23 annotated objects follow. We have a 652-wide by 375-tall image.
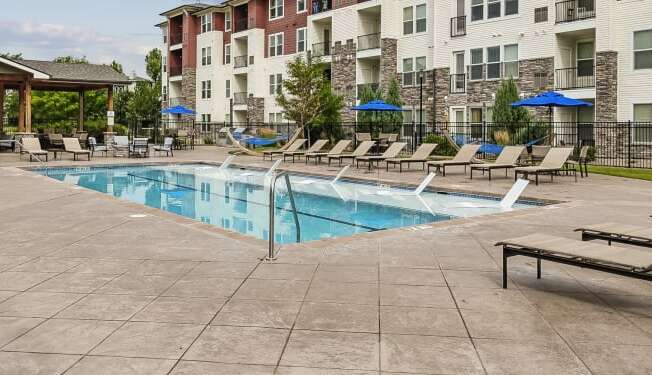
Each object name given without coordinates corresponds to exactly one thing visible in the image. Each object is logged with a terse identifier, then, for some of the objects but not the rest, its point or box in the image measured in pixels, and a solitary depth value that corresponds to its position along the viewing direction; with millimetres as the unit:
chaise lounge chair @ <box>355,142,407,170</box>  20797
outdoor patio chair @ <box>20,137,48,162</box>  23700
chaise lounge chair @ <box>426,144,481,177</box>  18797
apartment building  25672
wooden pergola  28594
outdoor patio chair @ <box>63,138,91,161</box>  24672
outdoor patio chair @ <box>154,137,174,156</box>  28312
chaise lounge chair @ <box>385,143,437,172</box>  20094
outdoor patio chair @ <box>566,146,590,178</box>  17734
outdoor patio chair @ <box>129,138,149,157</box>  26781
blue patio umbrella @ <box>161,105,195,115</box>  40616
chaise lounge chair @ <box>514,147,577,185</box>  15883
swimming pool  11602
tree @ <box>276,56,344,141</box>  30469
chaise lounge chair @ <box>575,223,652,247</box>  5829
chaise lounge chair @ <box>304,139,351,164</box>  22938
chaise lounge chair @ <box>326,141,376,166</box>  21855
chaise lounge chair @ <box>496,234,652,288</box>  4699
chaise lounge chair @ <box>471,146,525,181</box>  17311
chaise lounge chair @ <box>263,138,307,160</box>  25906
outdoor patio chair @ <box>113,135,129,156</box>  28938
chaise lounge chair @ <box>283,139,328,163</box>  24686
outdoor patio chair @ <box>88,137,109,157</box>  27038
